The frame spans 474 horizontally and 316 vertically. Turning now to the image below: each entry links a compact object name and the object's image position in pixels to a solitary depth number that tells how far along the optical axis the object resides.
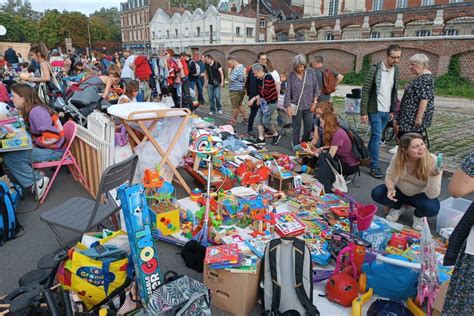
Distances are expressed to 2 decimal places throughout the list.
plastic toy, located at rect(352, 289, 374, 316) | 2.30
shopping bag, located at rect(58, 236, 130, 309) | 2.23
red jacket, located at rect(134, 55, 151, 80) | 7.94
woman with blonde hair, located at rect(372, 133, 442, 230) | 3.33
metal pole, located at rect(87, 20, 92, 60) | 50.98
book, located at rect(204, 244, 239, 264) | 2.41
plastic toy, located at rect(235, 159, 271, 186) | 4.45
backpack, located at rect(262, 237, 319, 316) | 2.29
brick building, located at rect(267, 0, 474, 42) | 24.00
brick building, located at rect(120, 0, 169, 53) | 55.00
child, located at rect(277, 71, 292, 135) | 7.13
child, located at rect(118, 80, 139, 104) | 5.56
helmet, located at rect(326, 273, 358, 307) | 2.43
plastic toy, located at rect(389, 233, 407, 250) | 3.09
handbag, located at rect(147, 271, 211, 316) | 1.97
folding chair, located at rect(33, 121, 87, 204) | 4.09
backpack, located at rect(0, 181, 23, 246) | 3.20
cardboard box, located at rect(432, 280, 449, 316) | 2.04
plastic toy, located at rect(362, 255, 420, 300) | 2.36
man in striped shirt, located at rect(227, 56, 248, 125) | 7.68
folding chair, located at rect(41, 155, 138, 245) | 2.60
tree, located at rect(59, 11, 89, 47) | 50.03
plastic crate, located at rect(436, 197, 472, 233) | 3.46
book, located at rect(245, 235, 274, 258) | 2.76
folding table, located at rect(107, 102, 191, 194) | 3.59
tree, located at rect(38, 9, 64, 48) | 49.25
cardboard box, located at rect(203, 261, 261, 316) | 2.34
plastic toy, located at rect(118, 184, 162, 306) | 2.27
